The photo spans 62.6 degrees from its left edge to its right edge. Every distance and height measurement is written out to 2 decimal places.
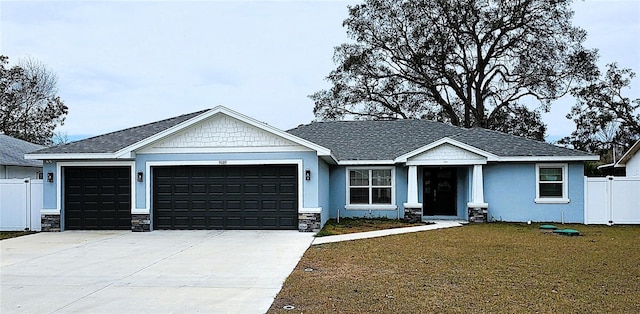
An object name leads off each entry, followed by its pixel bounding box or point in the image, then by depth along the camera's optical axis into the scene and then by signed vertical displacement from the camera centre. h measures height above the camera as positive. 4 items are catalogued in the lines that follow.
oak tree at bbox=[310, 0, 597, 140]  34.09 +6.95
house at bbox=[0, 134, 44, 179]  21.22 +0.17
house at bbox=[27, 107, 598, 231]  15.40 -0.42
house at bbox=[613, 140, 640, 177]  21.62 +0.14
